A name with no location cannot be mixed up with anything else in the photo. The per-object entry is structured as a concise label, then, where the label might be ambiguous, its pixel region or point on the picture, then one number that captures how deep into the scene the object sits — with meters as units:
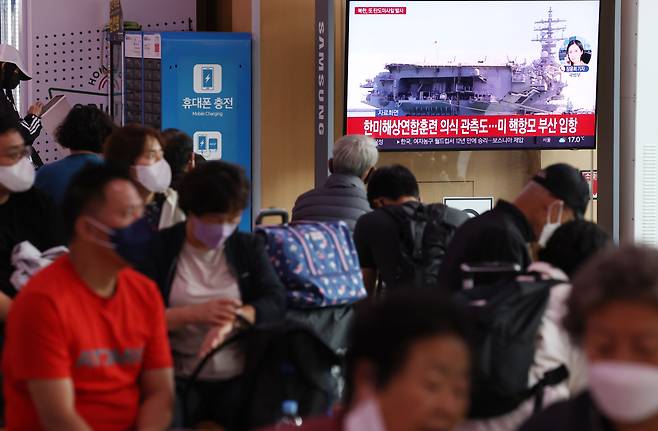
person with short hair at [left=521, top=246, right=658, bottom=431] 3.37
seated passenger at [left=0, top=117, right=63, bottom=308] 6.90
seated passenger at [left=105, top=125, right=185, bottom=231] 7.55
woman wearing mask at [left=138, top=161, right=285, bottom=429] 5.87
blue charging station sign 14.03
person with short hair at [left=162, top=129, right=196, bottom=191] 8.69
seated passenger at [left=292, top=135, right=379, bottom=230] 9.13
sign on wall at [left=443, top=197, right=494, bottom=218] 14.07
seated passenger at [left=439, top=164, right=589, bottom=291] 6.26
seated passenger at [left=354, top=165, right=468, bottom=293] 8.38
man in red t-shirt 4.68
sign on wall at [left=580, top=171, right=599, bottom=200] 13.77
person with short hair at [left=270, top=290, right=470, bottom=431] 3.34
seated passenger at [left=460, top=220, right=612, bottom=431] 5.28
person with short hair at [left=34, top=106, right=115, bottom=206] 8.56
